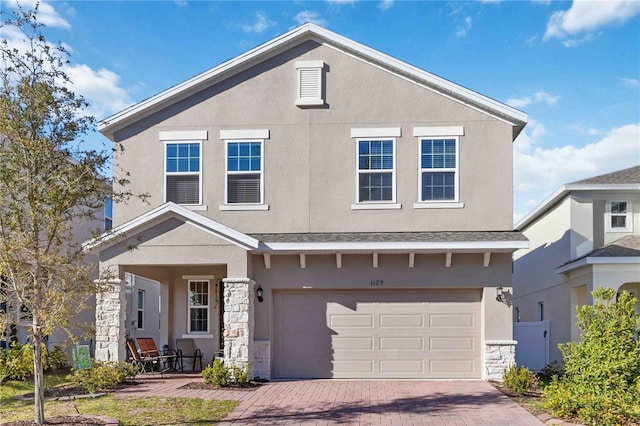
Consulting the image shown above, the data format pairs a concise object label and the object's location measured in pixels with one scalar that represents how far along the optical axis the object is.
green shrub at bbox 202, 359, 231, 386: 13.93
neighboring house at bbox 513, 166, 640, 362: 17.16
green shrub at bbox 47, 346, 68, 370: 17.80
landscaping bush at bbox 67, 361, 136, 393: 12.18
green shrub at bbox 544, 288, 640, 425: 10.14
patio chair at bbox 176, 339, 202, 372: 17.97
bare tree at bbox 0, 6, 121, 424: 9.15
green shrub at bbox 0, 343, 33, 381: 15.05
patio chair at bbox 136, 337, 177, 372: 16.77
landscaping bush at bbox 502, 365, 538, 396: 13.47
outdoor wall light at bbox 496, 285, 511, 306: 15.46
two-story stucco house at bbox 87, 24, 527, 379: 15.50
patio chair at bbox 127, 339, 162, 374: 15.98
